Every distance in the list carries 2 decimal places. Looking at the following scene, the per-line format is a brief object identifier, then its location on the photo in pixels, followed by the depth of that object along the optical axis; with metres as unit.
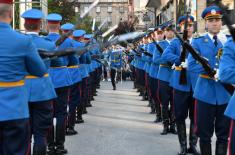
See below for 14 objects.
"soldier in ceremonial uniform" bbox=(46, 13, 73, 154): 8.34
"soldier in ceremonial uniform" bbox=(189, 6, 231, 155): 6.39
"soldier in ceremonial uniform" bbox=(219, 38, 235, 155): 4.70
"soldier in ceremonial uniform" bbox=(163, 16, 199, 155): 8.20
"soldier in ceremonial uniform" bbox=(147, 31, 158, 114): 11.77
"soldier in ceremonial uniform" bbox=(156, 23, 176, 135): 10.16
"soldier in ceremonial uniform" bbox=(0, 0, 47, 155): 4.82
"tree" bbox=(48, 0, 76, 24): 35.72
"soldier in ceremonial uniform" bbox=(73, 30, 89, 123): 11.59
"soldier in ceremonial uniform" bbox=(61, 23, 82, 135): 10.50
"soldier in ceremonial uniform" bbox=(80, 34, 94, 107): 11.60
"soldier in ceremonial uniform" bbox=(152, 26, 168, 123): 10.50
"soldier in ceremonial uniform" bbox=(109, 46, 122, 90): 26.10
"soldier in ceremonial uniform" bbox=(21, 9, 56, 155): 6.55
